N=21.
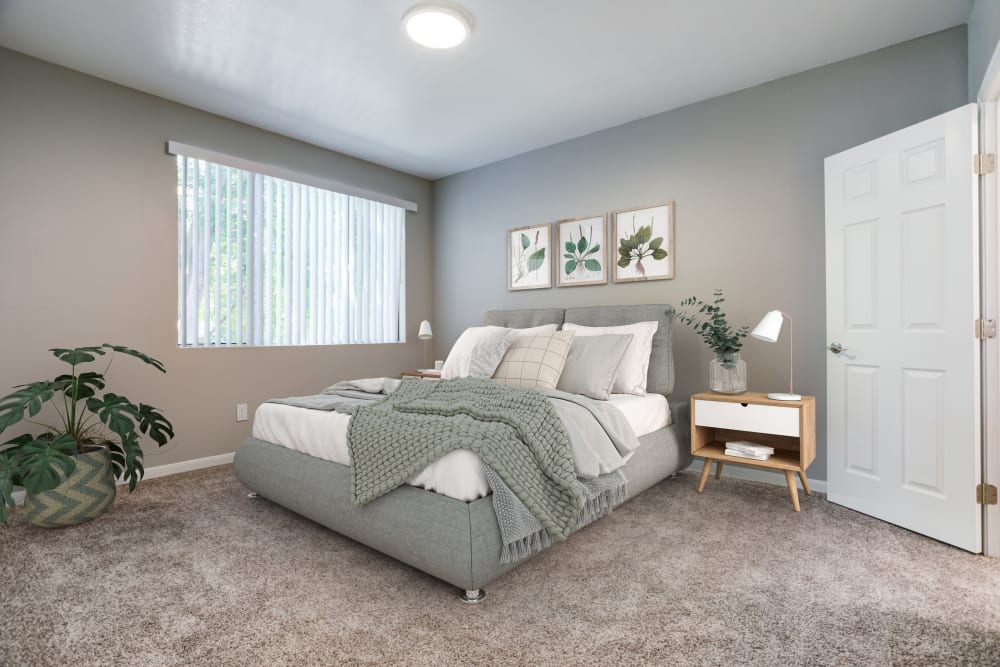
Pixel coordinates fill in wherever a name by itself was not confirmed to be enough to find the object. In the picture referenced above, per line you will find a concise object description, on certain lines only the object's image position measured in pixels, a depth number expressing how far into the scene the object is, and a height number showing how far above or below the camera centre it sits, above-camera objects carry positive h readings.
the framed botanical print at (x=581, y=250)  4.12 +0.68
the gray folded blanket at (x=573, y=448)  1.85 -0.53
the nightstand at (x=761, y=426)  2.74 -0.51
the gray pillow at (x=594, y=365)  3.08 -0.19
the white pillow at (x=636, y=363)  3.27 -0.19
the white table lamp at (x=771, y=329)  2.84 +0.02
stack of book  2.84 -0.66
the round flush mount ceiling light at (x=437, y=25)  2.50 +1.53
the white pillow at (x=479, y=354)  3.35 -0.13
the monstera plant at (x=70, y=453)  2.33 -0.58
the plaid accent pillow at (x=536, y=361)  3.14 -0.18
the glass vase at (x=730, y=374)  3.09 -0.25
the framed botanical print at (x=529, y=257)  4.46 +0.67
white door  2.32 +0.02
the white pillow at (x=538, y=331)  3.72 +0.02
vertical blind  3.70 +0.59
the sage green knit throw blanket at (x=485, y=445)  1.91 -0.43
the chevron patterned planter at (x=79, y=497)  2.48 -0.80
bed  1.78 -0.71
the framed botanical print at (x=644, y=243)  3.76 +0.67
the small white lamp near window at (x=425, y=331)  4.85 +0.02
